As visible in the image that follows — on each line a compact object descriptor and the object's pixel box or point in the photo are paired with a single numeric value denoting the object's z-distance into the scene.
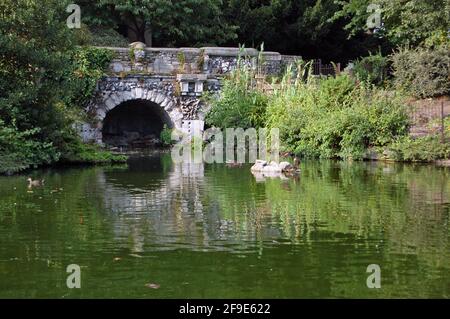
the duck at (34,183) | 15.25
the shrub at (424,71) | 28.39
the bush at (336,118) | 23.52
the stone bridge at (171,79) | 29.05
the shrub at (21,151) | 18.02
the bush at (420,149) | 21.69
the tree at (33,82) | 18.78
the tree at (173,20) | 32.06
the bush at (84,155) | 20.94
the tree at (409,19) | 25.23
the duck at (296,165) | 18.85
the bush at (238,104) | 27.62
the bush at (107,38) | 31.63
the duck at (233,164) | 20.95
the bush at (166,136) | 30.16
